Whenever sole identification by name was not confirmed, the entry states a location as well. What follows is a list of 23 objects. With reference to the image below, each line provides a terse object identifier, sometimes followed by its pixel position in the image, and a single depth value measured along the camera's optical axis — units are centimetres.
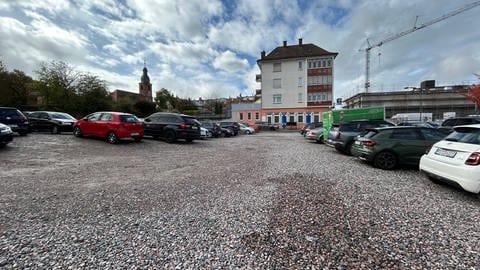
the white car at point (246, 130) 2612
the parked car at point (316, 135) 1403
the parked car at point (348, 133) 887
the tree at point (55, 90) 2450
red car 987
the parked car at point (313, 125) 1790
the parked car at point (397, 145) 623
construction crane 5621
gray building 4300
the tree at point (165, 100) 5616
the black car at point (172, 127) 1155
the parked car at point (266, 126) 3450
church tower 6601
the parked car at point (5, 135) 749
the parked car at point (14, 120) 960
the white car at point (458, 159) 362
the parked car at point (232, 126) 2238
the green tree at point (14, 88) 2345
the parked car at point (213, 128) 1908
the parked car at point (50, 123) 1232
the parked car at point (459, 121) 1034
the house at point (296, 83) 3744
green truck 1303
